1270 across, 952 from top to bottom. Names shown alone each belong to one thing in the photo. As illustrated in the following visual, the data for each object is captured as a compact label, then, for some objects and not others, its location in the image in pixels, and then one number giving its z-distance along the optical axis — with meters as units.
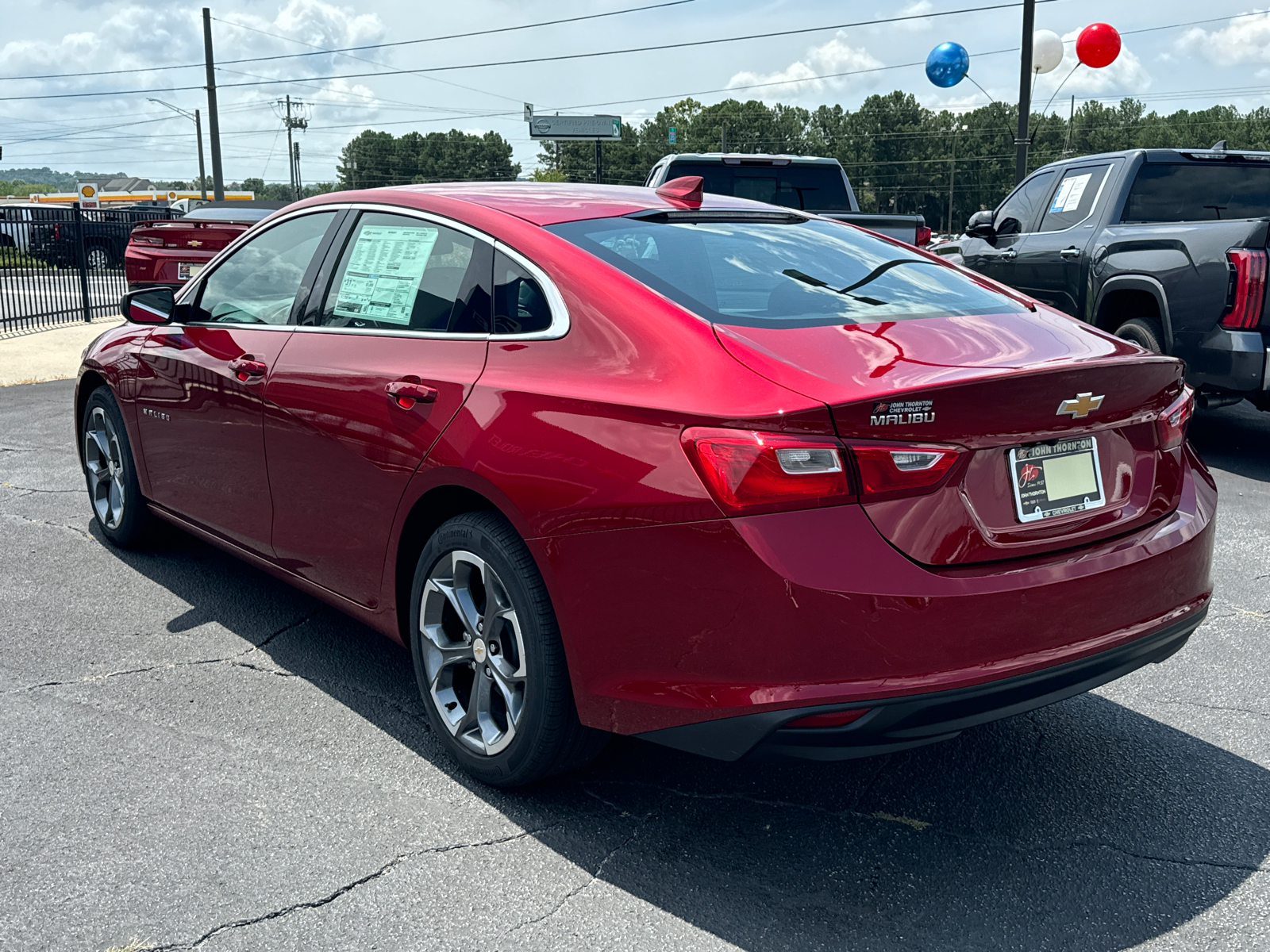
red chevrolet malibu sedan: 2.35
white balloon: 20.52
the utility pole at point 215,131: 36.94
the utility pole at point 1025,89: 22.28
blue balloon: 19.03
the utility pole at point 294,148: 92.62
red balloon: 16.64
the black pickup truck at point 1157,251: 6.72
